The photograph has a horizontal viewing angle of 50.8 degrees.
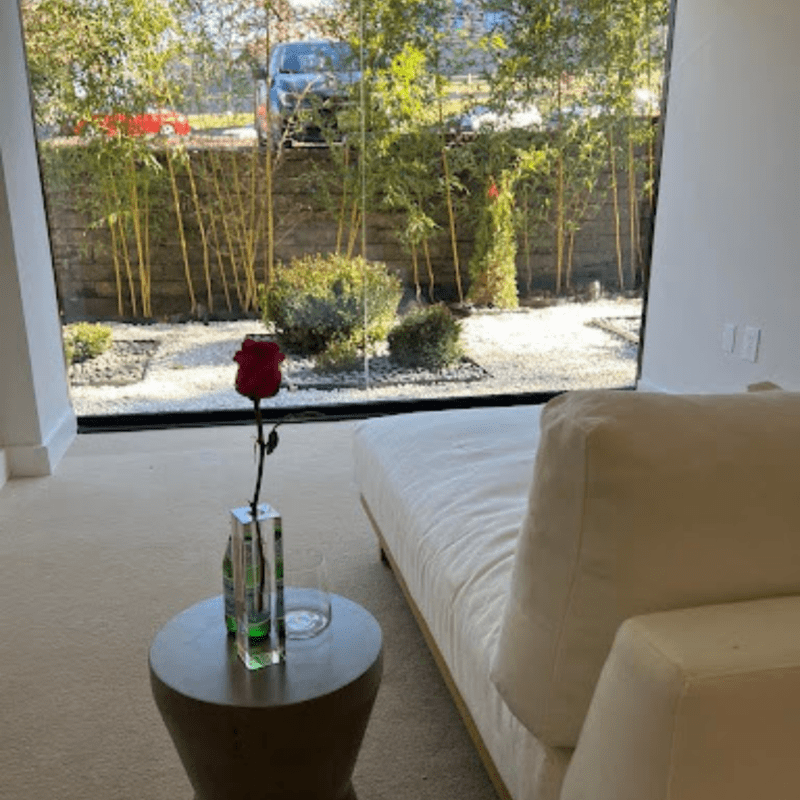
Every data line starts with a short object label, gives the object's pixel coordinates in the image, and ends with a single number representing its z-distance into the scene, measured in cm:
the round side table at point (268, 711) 115
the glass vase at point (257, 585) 124
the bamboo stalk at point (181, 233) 376
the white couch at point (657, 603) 81
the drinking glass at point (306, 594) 132
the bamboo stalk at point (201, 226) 378
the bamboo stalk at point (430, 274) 404
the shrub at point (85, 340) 382
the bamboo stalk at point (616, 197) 411
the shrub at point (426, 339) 412
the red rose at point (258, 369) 121
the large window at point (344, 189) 365
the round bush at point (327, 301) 397
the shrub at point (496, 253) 408
